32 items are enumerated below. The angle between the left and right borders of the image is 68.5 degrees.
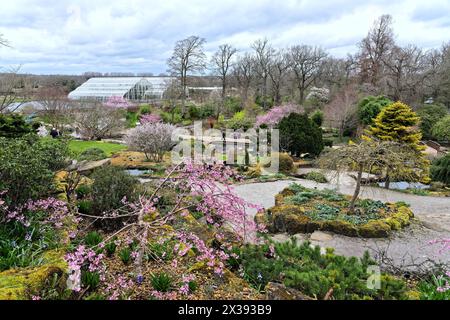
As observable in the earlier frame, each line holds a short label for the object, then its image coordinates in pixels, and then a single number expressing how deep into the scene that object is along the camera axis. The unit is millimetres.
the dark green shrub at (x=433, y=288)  3305
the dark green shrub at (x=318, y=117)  24234
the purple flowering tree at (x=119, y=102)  29019
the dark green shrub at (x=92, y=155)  13352
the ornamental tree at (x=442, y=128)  18578
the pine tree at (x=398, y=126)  12305
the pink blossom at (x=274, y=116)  21742
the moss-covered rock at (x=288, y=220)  6625
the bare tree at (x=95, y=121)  20938
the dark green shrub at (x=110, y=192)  5002
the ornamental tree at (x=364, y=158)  6742
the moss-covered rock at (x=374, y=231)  6176
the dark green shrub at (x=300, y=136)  15228
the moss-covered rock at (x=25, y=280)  2623
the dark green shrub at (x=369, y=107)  19234
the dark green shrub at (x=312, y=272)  2961
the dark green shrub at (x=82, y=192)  6129
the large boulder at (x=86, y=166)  10086
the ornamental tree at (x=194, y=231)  2977
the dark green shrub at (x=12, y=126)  11548
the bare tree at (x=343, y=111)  21141
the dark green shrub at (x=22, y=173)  4023
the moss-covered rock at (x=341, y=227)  6258
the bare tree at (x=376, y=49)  27938
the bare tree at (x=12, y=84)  13179
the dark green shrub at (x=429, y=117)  21141
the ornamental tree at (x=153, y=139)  14117
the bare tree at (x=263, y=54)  33500
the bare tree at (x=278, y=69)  31719
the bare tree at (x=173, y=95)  28784
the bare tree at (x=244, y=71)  35509
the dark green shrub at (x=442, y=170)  12812
